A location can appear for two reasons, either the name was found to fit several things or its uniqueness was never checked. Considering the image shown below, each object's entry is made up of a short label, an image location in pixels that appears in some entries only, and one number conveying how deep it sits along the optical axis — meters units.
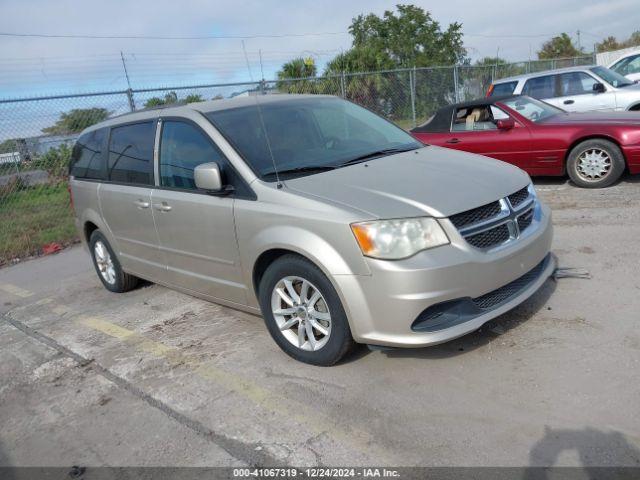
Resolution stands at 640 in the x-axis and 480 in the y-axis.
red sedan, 7.16
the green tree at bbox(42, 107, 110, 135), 10.00
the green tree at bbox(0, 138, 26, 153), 9.38
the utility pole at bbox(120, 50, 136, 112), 9.55
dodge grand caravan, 3.17
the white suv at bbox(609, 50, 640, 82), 13.99
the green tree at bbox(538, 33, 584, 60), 43.12
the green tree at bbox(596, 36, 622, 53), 47.91
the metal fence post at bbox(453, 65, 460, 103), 16.44
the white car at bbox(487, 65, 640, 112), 9.96
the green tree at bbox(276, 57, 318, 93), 18.78
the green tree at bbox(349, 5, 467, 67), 30.16
